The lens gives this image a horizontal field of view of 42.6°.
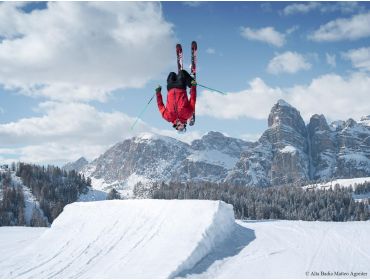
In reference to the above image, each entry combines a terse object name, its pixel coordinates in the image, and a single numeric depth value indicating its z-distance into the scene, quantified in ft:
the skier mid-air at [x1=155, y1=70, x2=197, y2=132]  67.87
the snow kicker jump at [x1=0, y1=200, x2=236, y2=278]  75.51
